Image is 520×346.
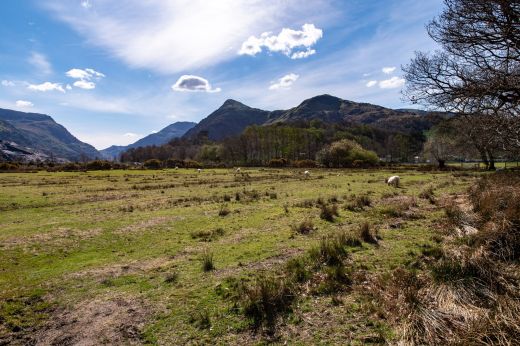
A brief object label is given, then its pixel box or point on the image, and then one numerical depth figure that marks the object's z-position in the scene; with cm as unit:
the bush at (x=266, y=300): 791
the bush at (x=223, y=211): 2139
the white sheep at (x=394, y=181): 3565
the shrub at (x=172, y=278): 1026
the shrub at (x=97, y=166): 9481
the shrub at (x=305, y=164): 10194
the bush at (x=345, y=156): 9906
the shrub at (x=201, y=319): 772
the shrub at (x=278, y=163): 10925
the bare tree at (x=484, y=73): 998
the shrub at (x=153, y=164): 10986
